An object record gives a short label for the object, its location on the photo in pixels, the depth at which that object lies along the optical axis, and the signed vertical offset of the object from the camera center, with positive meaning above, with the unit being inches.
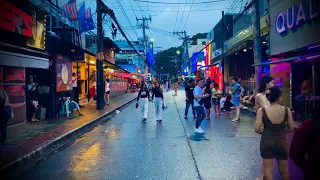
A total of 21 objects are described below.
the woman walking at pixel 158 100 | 405.2 -22.9
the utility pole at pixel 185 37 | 1625.4 +340.9
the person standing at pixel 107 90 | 681.9 -8.0
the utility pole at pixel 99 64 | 563.7 +55.1
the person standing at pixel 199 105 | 303.3 -24.7
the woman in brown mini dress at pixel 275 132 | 123.2 -24.6
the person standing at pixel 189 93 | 416.8 -12.8
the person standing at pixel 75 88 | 557.9 -0.7
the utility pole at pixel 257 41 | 444.0 +80.9
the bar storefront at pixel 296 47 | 360.3 +63.9
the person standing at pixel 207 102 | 403.0 -27.3
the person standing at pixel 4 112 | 254.0 -24.5
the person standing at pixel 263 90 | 199.7 -4.4
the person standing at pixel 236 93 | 395.0 -13.0
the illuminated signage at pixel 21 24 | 315.8 +94.7
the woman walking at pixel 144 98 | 412.7 -19.9
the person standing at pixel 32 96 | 390.9 -12.7
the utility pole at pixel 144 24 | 1700.2 +441.2
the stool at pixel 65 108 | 456.1 -39.4
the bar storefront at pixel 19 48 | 316.2 +58.5
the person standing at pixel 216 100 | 489.4 -29.6
